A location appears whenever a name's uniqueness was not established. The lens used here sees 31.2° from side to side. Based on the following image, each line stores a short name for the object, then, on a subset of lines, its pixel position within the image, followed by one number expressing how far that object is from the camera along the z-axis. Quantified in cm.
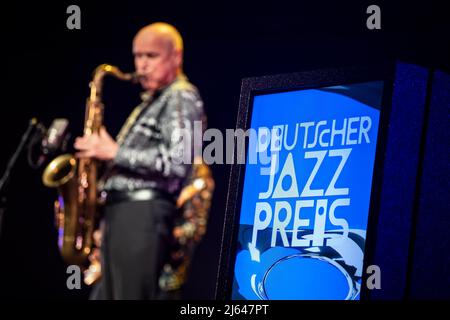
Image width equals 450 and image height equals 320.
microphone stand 404
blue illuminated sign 316
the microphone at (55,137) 398
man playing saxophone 348
